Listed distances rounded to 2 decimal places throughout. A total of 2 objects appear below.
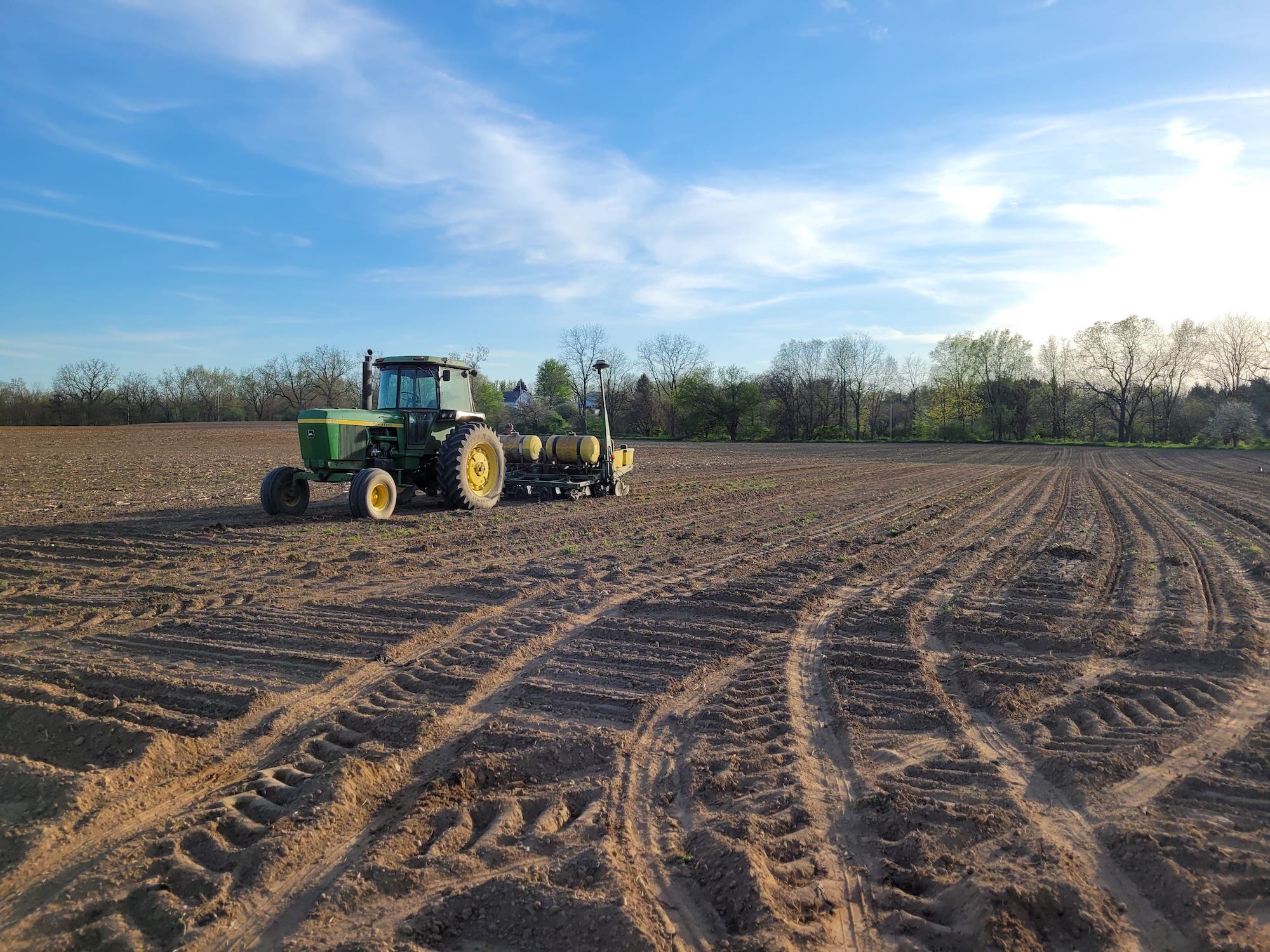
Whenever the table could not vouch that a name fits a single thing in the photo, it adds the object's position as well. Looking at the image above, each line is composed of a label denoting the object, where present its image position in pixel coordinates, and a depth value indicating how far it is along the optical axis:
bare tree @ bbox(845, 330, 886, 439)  71.38
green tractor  11.38
